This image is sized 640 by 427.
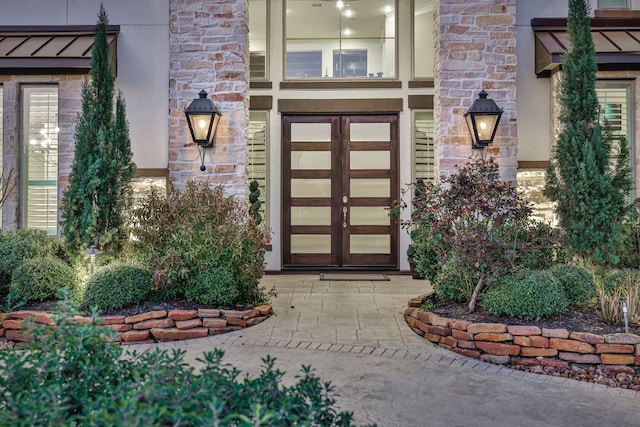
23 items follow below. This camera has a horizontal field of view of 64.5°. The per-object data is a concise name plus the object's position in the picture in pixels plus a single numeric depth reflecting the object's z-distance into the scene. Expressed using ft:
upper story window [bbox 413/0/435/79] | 26.78
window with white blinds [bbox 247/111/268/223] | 27.27
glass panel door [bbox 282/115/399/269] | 27.50
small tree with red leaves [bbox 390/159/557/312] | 14.44
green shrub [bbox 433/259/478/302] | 15.29
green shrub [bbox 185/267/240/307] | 15.48
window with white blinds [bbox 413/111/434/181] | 26.99
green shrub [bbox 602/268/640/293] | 14.69
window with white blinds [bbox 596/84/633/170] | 22.25
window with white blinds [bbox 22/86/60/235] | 22.70
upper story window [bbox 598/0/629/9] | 23.18
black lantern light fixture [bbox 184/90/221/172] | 18.70
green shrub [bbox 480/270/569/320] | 13.50
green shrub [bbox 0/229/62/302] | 16.44
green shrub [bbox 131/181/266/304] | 15.75
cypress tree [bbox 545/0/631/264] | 15.90
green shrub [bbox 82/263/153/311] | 14.90
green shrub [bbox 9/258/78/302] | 15.56
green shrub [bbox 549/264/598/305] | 14.60
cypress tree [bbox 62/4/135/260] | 16.75
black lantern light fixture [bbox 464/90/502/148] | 18.42
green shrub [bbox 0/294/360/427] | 5.03
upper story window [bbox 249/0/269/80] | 26.96
